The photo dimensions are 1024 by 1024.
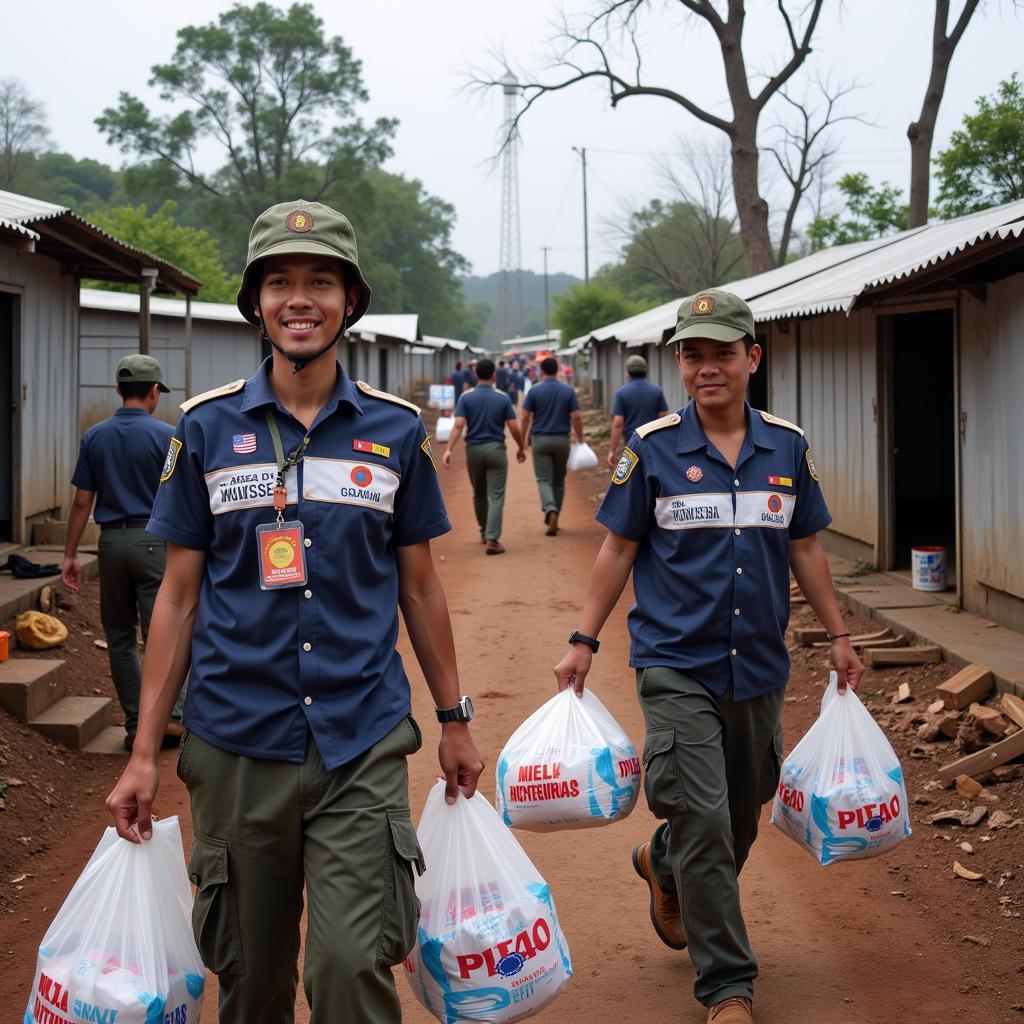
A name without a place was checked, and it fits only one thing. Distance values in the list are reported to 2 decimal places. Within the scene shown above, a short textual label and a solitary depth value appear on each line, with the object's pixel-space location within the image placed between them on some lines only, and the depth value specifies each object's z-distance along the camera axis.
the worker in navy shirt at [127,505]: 6.98
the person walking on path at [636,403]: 14.02
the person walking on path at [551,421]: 14.72
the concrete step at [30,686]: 7.06
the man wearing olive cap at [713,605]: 3.87
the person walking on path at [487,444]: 13.61
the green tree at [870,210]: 33.72
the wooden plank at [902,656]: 8.05
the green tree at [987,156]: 27.58
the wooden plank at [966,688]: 6.92
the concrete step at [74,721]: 7.09
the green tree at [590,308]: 54.34
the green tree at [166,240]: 38.62
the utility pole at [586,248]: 64.06
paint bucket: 9.94
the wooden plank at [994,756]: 6.18
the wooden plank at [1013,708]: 6.41
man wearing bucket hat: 2.82
